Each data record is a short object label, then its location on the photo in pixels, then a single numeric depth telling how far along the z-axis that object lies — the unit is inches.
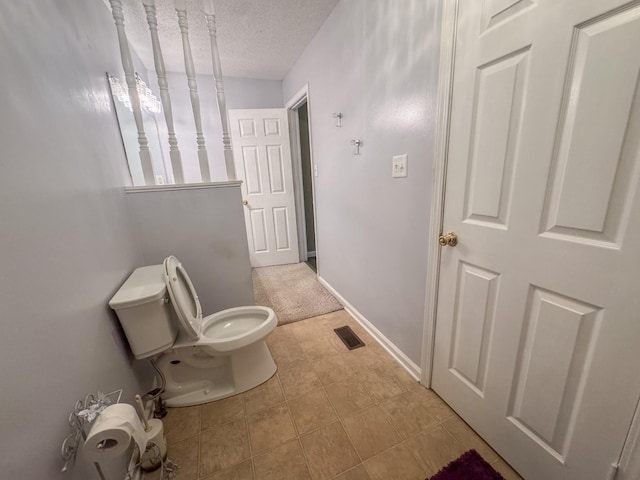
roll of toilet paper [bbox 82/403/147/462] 26.2
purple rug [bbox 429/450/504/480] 39.8
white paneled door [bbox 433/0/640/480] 26.1
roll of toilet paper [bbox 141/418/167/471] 42.2
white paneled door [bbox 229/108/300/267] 123.0
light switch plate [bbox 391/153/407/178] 54.2
